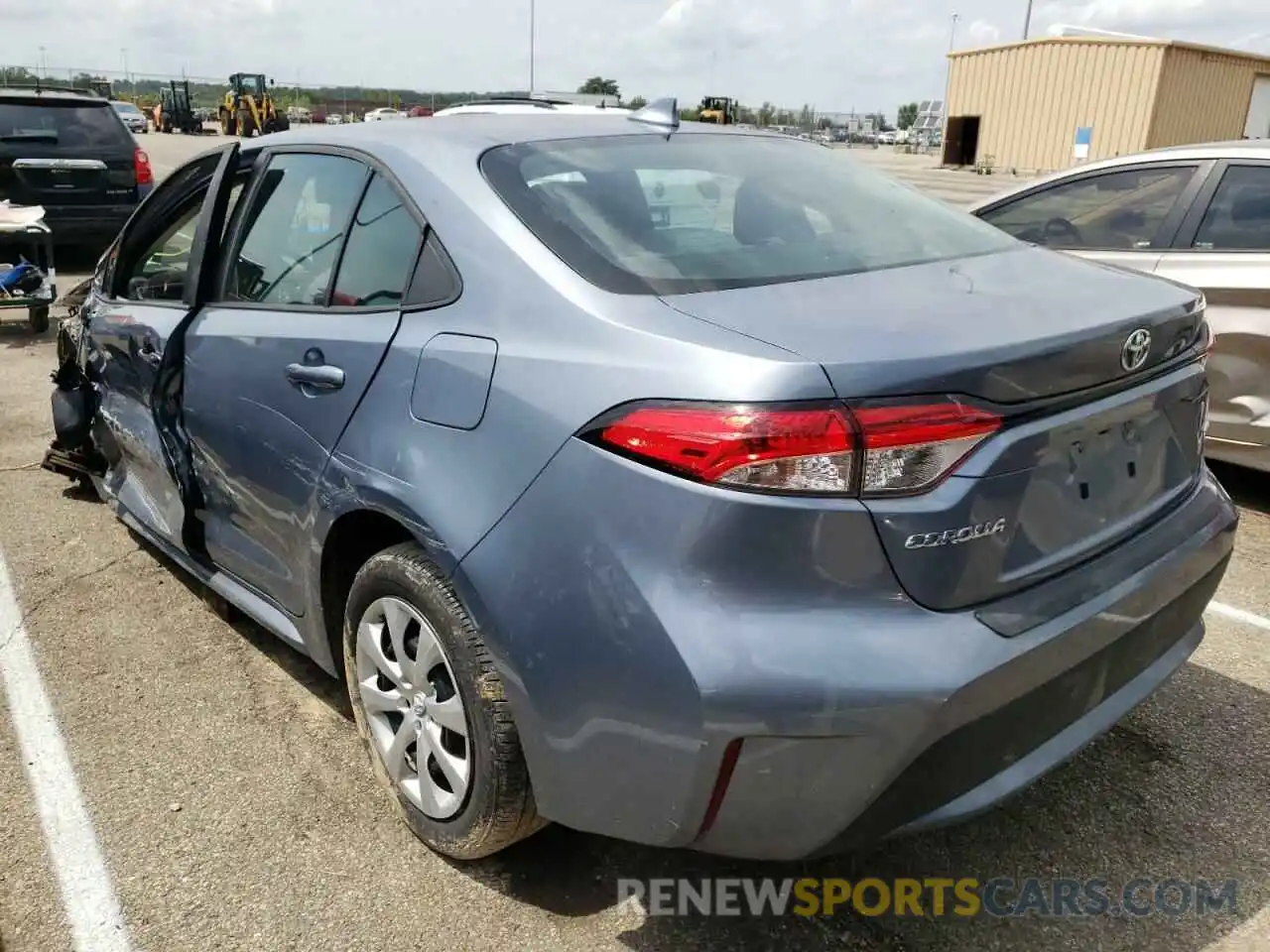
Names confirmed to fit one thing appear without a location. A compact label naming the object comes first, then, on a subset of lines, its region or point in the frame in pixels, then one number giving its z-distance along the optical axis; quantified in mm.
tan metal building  28469
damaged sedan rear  1767
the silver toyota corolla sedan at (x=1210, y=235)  4445
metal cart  8023
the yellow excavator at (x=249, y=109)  32906
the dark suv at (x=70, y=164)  10359
